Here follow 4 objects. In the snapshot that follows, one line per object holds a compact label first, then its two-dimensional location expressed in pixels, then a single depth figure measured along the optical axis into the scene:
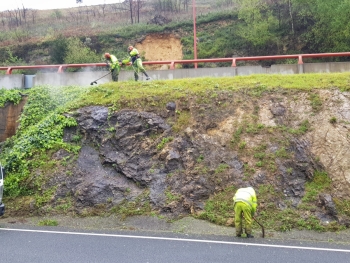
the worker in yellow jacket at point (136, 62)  17.00
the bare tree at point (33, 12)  51.33
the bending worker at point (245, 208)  9.80
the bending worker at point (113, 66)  17.23
